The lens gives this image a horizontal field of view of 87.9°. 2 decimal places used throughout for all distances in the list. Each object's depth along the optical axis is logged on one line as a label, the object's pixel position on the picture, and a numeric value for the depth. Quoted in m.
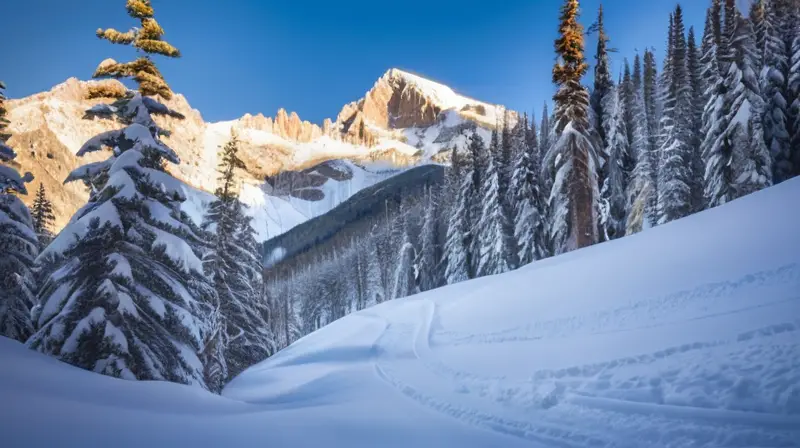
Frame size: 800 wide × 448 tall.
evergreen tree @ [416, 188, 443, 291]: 43.09
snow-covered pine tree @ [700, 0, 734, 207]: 23.38
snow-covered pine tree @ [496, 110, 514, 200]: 33.59
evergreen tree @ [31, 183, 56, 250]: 31.19
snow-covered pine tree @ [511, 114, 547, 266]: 29.77
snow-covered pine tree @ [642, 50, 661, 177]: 35.66
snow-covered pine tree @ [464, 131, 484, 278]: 36.31
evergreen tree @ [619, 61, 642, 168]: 34.97
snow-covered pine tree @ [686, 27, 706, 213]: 29.34
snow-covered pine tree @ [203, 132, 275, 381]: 20.38
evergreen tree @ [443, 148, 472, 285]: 36.91
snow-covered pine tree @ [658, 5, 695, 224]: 28.42
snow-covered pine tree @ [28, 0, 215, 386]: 9.25
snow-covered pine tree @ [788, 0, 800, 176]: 21.58
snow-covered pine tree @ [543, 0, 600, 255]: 18.75
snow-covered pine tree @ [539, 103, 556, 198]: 20.20
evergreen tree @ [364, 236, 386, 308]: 67.44
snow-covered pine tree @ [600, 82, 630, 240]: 30.23
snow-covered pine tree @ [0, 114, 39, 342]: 15.09
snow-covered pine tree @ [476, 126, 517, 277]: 31.89
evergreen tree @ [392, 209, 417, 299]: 47.00
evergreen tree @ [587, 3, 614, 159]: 21.08
